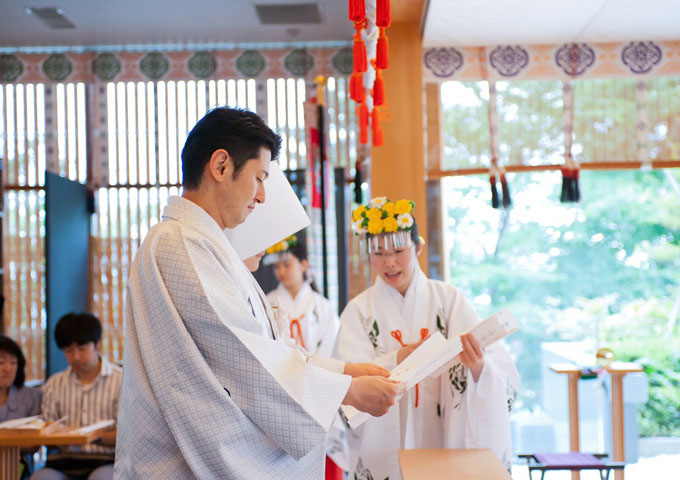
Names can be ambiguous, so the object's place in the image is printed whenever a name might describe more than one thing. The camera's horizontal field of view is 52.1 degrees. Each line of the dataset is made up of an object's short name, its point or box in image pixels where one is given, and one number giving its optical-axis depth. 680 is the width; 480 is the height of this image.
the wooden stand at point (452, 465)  2.17
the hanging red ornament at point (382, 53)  2.83
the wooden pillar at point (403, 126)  5.10
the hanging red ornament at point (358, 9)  2.43
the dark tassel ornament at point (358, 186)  5.72
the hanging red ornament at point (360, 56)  2.76
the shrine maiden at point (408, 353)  2.69
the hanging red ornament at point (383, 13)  2.58
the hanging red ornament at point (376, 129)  3.49
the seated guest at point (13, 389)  4.02
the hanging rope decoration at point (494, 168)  5.66
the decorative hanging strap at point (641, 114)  5.68
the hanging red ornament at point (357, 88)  3.03
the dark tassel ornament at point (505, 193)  5.64
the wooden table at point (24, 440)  3.18
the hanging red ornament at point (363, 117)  3.66
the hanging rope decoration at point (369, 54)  2.51
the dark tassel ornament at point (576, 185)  5.61
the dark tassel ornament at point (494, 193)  5.67
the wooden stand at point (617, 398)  4.54
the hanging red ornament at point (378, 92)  3.05
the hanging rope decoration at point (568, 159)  5.61
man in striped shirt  3.54
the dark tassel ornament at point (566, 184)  5.61
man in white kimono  1.52
